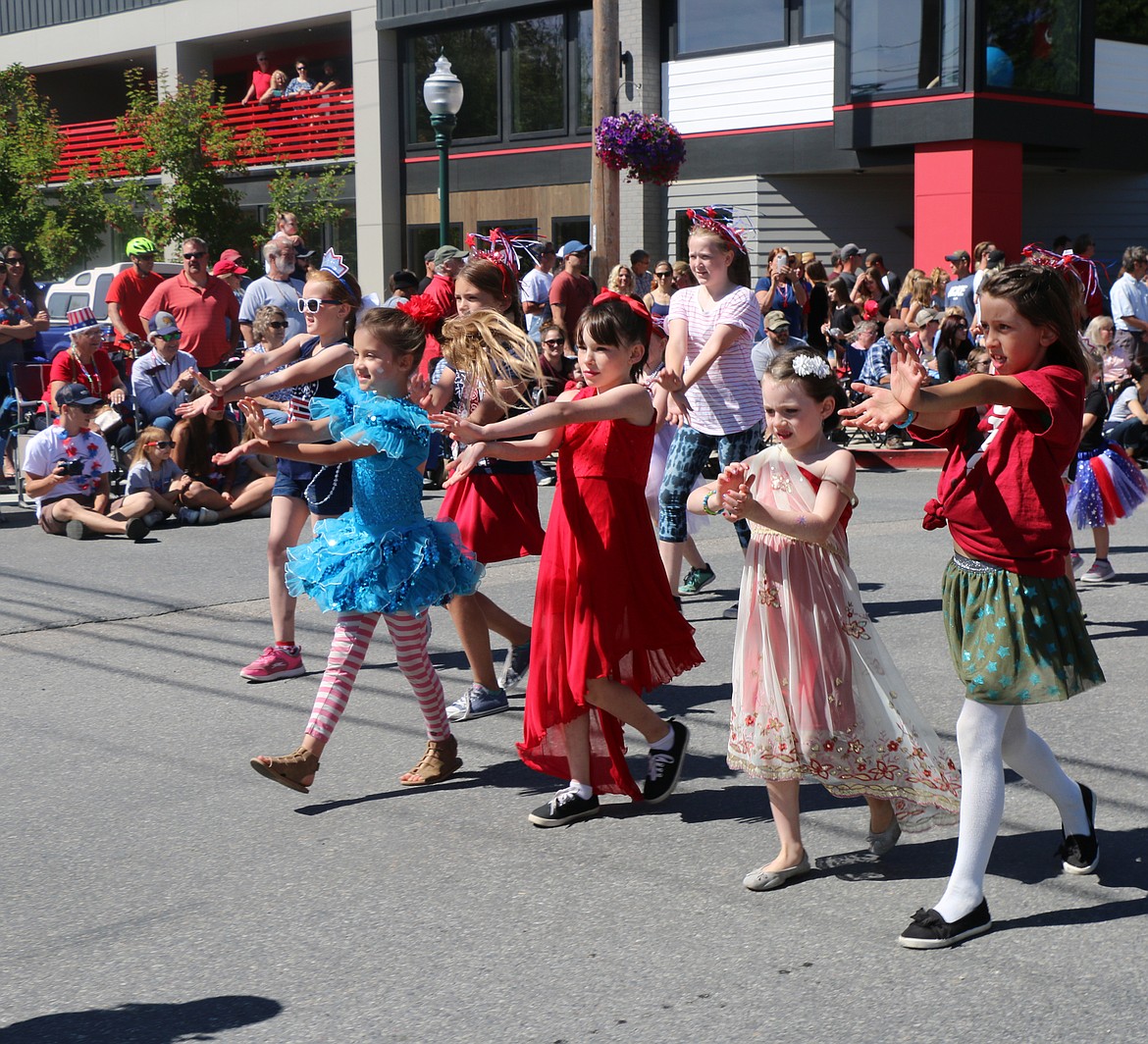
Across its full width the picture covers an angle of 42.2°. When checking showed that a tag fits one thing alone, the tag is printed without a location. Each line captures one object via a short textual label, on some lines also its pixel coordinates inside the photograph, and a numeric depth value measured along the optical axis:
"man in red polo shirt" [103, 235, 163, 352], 14.94
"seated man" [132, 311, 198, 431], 12.78
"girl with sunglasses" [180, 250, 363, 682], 6.32
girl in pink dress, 4.24
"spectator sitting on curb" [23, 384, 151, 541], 11.26
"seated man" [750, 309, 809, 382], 12.59
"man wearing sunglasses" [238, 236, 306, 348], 12.27
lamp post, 17.55
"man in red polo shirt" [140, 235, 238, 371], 13.79
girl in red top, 3.88
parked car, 23.47
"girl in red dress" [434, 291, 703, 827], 4.81
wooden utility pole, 16.89
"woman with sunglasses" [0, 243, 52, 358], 16.44
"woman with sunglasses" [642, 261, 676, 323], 15.77
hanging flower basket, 17.25
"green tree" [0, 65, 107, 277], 28.20
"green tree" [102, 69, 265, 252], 26.62
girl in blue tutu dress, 5.15
